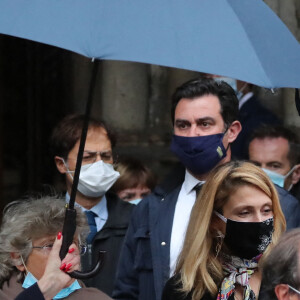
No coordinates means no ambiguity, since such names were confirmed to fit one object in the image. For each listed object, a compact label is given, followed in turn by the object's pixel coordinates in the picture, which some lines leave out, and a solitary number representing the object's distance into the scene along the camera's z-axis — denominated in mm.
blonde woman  7820
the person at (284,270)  6395
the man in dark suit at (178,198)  8977
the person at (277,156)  10750
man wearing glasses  10102
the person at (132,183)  11633
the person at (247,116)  11547
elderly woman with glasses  8234
